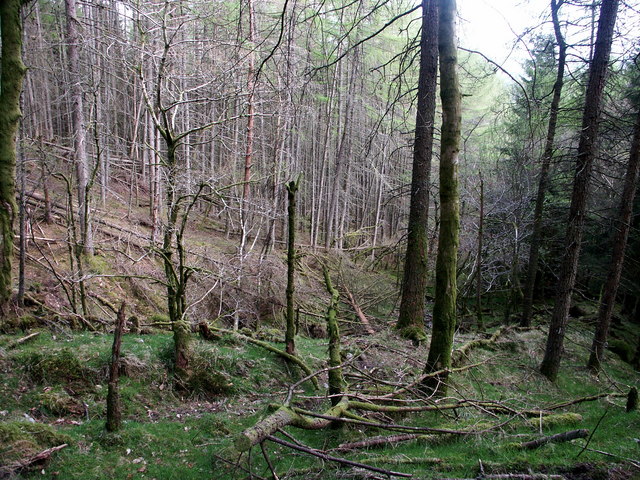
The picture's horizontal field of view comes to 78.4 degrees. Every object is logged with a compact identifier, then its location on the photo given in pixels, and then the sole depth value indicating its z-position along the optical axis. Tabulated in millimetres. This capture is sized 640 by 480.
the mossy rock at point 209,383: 6297
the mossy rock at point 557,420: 4379
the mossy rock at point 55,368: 5484
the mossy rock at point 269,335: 8695
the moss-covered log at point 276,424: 2633
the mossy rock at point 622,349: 12383
